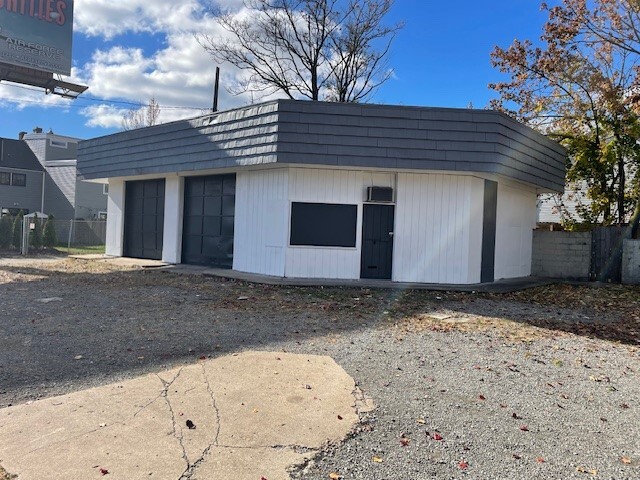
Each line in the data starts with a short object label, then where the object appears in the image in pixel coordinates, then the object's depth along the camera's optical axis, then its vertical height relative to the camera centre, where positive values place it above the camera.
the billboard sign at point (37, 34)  21.59 +8.91
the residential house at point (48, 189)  32.09 +2.58
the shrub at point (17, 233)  20.64 -0.35
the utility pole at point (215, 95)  22.10 +6.39
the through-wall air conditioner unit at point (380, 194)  11.59 +1.13
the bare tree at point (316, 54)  22.84 +9.10
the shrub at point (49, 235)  21.39 -0.39
